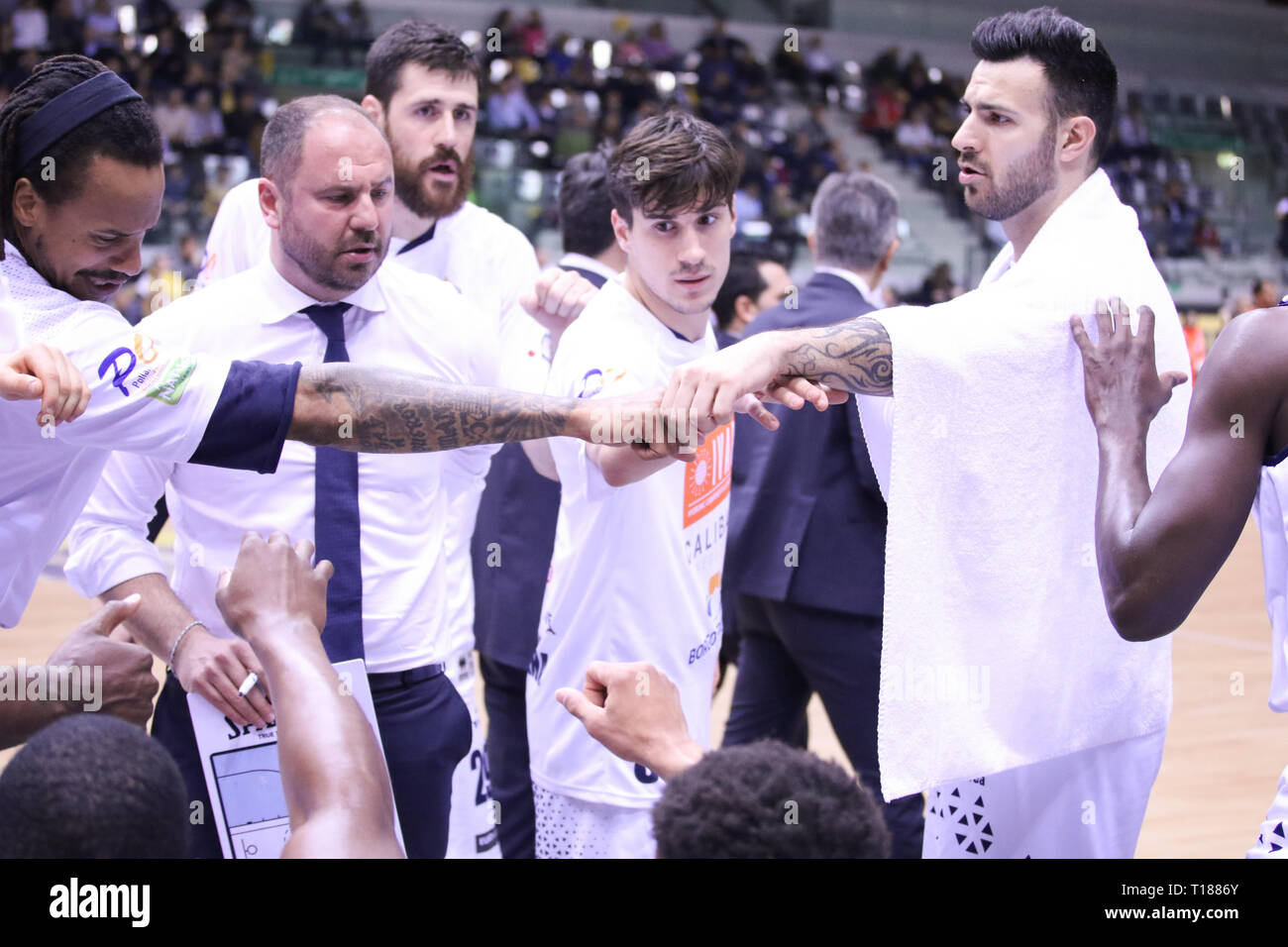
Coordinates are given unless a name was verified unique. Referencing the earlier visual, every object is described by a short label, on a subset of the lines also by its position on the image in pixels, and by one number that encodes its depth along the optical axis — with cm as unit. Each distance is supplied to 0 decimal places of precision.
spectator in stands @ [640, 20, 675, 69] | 1783
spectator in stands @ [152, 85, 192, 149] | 1280
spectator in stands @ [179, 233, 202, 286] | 1095
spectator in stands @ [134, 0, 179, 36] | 1405
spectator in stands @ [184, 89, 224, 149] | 1308
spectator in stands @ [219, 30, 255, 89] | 1398
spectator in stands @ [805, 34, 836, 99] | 1895
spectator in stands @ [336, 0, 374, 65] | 1491
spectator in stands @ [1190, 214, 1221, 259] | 1697
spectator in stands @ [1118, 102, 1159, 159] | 1870
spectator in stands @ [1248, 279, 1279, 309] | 1498
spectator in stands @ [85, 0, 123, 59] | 1348
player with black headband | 197
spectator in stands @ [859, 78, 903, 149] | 1888
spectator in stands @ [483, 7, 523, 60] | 1645
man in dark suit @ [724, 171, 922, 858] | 361
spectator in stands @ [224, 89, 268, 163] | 1287
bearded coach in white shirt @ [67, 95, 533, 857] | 229
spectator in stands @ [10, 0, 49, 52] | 1321
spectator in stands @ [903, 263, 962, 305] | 1399
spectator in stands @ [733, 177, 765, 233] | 1484
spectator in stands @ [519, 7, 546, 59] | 1678
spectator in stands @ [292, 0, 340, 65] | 1484
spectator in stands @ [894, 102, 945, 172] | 1852
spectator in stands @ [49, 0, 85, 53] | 1316
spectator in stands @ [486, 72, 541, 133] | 1518
